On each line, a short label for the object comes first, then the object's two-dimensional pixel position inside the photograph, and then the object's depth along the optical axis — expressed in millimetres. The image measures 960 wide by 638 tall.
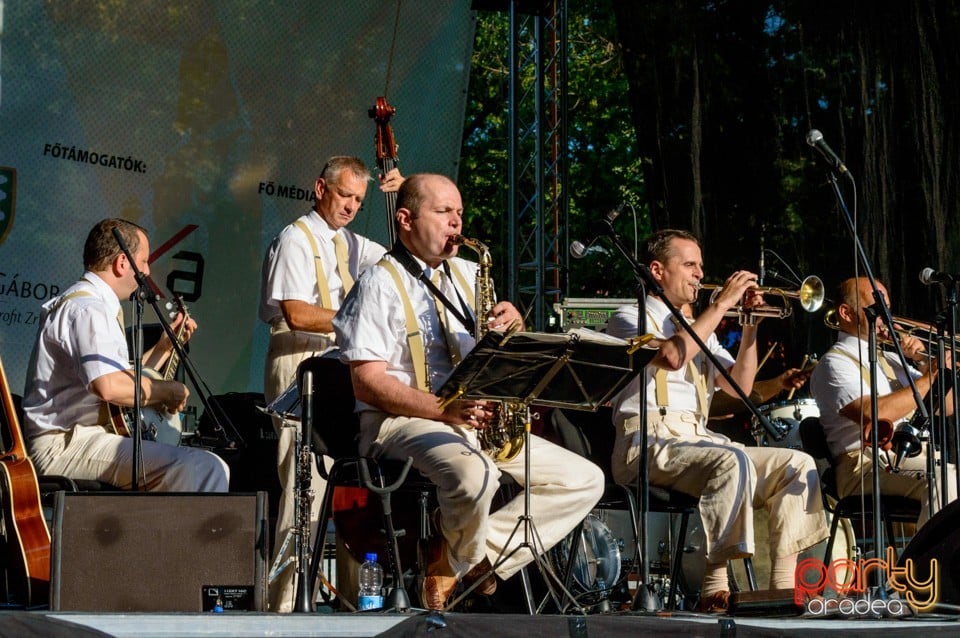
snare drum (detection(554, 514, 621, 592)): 7043
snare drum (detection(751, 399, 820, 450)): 7734
